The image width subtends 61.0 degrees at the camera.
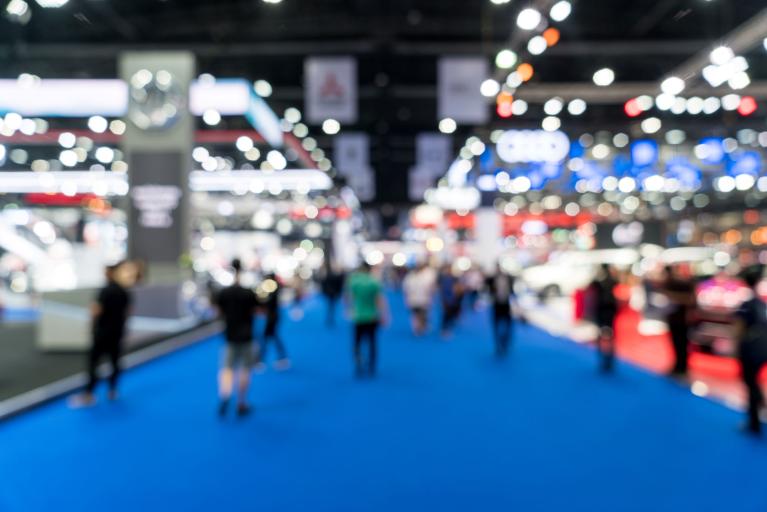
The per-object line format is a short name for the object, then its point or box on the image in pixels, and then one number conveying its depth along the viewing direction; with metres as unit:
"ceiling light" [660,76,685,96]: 13.91
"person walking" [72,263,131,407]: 7.05
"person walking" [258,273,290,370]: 8.99
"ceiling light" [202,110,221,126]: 18.85
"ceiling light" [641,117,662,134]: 23.86
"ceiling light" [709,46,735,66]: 11.37
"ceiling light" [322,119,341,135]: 24.57
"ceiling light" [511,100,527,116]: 18.10
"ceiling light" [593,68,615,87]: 18.60
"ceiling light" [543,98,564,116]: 19.94
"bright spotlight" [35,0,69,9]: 9.37
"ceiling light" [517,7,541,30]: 10.83
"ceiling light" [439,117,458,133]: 24.36
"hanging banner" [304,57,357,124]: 12.14
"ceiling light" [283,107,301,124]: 23.91
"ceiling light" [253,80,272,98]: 20.05
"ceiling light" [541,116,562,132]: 23.17
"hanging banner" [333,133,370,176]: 19.06
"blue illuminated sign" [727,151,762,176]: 16.19
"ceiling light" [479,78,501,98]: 15.00
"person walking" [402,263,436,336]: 13.34
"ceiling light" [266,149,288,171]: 25.93
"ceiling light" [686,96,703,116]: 18.03
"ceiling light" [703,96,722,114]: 17.98
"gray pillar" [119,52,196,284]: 12.48
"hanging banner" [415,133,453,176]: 18.92
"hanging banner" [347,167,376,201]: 19.78
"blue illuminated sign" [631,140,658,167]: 16.59
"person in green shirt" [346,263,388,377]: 8.41
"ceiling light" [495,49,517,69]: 11.95
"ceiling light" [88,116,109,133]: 20.69
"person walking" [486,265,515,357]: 10.43
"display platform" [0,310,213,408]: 7.70
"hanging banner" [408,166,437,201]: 21.26
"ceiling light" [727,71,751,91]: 15.55
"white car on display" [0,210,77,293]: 18.77
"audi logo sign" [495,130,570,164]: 15.61
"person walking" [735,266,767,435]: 5.76
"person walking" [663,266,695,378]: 8.63
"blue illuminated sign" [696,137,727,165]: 16.38
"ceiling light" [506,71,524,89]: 13.27
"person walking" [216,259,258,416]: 6.38
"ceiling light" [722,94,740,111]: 17.94
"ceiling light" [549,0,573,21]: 10.75
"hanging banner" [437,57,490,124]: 11.85
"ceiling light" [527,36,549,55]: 12.03
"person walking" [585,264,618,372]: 8.99
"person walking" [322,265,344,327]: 16.68
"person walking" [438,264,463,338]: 13.77
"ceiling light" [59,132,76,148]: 24.02
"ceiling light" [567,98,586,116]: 21.09
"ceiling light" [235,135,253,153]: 23.91
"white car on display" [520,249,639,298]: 24.11
